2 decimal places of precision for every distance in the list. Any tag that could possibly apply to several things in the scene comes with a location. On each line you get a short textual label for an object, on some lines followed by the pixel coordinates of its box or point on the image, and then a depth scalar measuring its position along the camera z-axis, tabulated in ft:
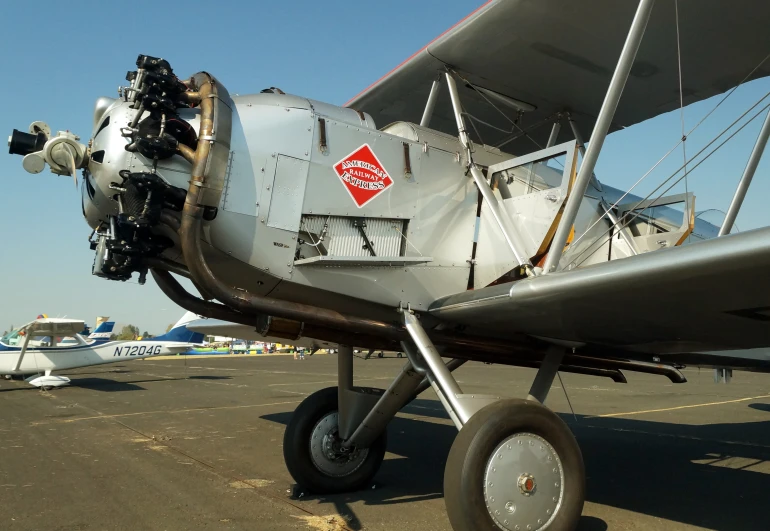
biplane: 11.71
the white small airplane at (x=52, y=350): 69.18
